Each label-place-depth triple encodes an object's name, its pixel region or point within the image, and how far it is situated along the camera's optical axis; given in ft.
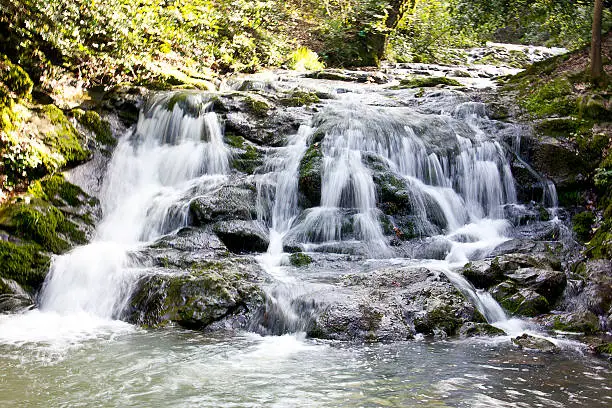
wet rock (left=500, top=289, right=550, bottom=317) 18.70
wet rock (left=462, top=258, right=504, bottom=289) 20.35
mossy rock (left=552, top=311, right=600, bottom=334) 17.07
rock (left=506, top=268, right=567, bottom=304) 19.61
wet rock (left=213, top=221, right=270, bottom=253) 24.62
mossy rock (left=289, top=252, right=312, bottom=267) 23.13
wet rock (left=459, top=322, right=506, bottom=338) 16.74
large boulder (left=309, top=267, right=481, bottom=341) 16.71
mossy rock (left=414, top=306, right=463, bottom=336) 17.08
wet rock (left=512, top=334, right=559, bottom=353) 14.99
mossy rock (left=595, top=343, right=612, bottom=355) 14.67
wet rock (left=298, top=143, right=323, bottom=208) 27.89
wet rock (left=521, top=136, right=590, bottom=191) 29.25
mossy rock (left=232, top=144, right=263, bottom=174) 30.04
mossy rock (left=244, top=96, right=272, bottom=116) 33.81
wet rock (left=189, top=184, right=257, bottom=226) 25.43
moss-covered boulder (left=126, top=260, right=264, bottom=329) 17.89
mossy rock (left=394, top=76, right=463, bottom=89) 45.27
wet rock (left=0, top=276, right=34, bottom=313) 19.58
